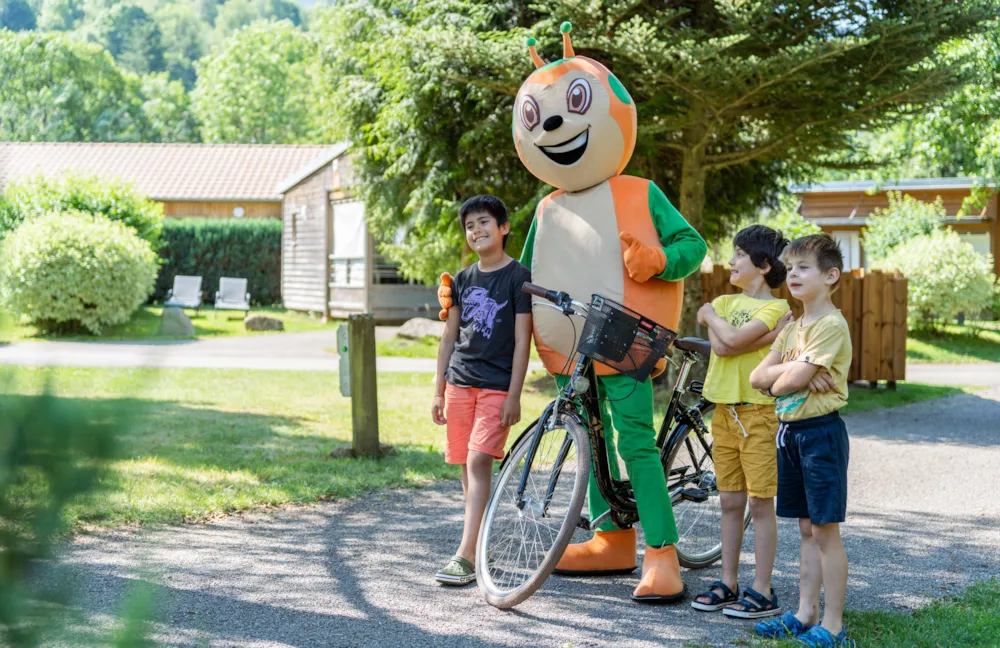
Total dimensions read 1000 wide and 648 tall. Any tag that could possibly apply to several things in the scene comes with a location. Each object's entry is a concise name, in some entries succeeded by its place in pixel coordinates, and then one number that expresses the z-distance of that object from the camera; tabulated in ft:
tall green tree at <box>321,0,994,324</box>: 28.96
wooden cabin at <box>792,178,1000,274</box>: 97.14
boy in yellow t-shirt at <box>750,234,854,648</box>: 11.61
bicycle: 13.42
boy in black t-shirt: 14.55
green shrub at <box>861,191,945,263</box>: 79.20
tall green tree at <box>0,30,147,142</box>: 168.94
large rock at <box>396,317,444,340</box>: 59.06
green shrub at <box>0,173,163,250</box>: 71.87
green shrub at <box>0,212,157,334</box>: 56.90
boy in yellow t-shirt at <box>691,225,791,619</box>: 13.05
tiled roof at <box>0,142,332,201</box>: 108.17
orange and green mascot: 14.23
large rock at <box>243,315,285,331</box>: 69.67
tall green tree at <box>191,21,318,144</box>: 190.60
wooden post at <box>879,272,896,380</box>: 41.14
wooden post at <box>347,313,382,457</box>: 24.38
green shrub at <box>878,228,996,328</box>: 63.26
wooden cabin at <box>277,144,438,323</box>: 73.92
